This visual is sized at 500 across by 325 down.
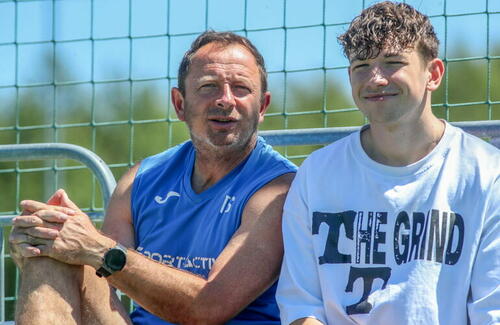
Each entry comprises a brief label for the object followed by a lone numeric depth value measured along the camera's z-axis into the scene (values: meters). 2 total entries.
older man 7.70
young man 6.87
